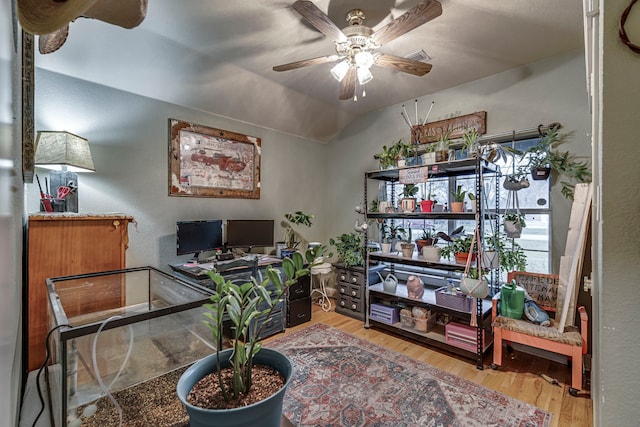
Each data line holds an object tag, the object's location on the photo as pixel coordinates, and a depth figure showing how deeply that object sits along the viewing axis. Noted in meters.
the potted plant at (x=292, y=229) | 3.58
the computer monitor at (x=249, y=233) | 3.16
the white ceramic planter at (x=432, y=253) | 2.64
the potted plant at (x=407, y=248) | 2.87
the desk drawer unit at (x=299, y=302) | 3.16
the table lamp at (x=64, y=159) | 1.89
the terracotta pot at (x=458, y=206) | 2.58
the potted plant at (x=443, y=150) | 2.62
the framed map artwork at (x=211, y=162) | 2.91
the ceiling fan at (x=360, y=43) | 1.63
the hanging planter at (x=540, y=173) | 2.44
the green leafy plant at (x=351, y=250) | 3.40
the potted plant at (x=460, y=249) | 2.47
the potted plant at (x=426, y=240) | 2.83
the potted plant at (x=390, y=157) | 3.02
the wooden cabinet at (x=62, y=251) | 1.38
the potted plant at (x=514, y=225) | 2.49
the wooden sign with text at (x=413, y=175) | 2.68
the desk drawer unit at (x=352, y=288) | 3.33
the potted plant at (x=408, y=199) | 2.87
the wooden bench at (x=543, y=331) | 1.97
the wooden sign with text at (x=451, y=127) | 2.94
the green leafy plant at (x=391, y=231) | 3.26
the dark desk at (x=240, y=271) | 2.56
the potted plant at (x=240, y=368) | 0.62
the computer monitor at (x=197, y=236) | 2.73
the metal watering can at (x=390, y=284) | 3.02
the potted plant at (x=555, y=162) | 2.36
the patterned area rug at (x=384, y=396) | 1.76
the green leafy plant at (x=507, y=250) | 2.53
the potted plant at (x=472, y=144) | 2.45
